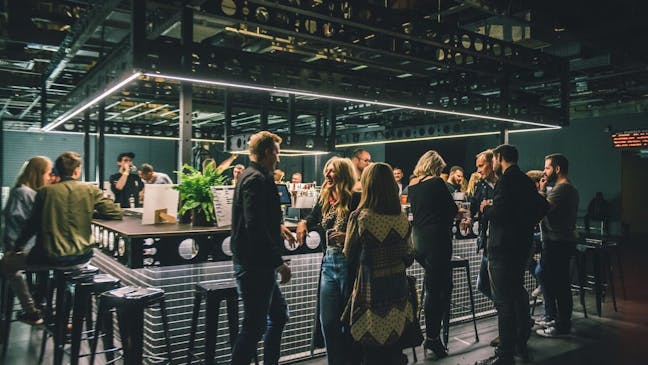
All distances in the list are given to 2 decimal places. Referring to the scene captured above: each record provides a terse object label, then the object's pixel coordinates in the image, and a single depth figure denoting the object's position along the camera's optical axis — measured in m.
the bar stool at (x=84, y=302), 3.12
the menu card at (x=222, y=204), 3.60
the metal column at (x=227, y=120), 8.21
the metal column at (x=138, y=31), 3.61
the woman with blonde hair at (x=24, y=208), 4.25
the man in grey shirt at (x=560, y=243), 4.52
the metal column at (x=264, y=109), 8.75
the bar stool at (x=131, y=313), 2.77
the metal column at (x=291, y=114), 8.46
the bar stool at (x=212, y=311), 2.96
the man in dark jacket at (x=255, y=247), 2.70
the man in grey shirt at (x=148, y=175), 6.54
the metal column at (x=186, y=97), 3.90
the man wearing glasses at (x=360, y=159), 5.36
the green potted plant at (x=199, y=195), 3.65
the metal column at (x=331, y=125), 8.58
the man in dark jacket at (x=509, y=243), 3.54
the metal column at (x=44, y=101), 7.75
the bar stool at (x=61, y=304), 3.35
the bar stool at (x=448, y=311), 4.08
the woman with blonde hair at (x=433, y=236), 3.75
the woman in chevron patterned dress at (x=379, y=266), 2.62
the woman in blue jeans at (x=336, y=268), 3.00
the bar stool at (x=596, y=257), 5.20
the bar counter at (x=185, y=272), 3.28
